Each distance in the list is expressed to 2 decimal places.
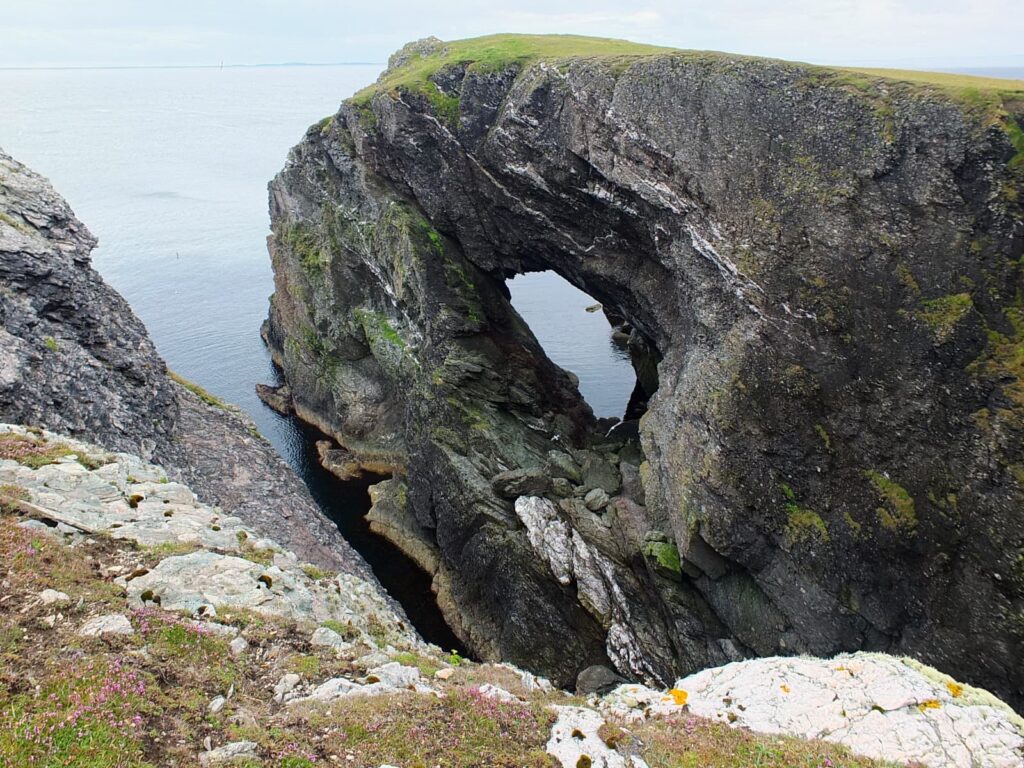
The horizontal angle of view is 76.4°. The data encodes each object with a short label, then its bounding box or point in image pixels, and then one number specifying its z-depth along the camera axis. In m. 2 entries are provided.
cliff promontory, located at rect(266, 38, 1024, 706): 21.44
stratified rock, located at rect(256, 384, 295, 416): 63.44
